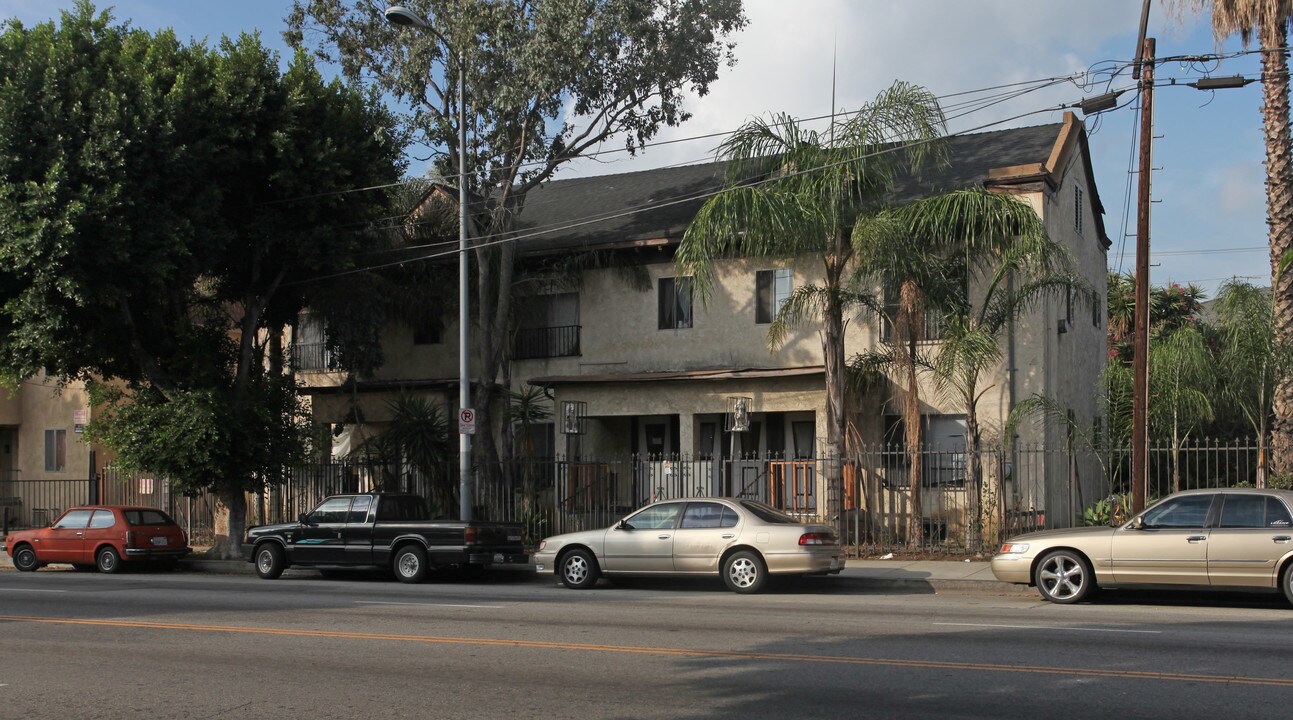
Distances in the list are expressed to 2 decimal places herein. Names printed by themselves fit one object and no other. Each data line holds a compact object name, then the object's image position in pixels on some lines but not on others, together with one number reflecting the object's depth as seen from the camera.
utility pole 17.30
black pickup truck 18.78
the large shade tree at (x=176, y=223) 19.58
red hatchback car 21.86
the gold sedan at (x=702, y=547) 16.05
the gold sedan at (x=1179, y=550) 13.55
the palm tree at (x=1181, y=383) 20.94
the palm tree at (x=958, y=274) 19.66
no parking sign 20.84
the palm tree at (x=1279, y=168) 19.70
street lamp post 20.98
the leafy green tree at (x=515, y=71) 23.14
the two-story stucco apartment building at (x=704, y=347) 23.42
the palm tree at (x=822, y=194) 19.83
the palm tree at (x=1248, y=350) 20.52
